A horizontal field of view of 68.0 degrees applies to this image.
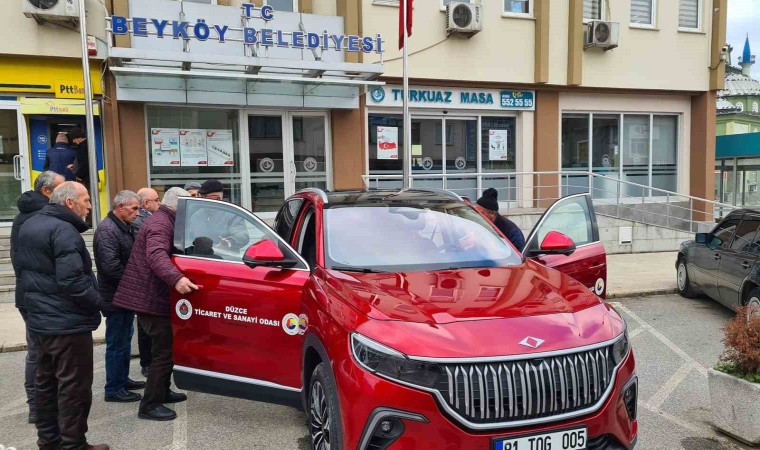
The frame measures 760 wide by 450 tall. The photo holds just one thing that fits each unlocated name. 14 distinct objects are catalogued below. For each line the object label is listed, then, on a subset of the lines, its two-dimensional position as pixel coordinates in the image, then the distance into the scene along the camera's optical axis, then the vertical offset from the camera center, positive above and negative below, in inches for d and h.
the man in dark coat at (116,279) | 188.2 -34.8
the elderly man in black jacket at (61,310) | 141.6 -33.6
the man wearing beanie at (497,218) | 227.6 -20.2
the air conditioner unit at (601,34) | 552.7 +132.1
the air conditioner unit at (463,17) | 503.5 +137.0
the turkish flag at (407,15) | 379.0 +106.1
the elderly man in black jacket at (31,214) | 167.9 -11.0
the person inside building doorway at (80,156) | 386.9 +14.7
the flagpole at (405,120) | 366.9 +34.0
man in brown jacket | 171.9 -37.9
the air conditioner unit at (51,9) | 393.4 +118.1
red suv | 103.7 -32.9
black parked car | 265.9 -49.8
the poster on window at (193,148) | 459.5 +22.4
